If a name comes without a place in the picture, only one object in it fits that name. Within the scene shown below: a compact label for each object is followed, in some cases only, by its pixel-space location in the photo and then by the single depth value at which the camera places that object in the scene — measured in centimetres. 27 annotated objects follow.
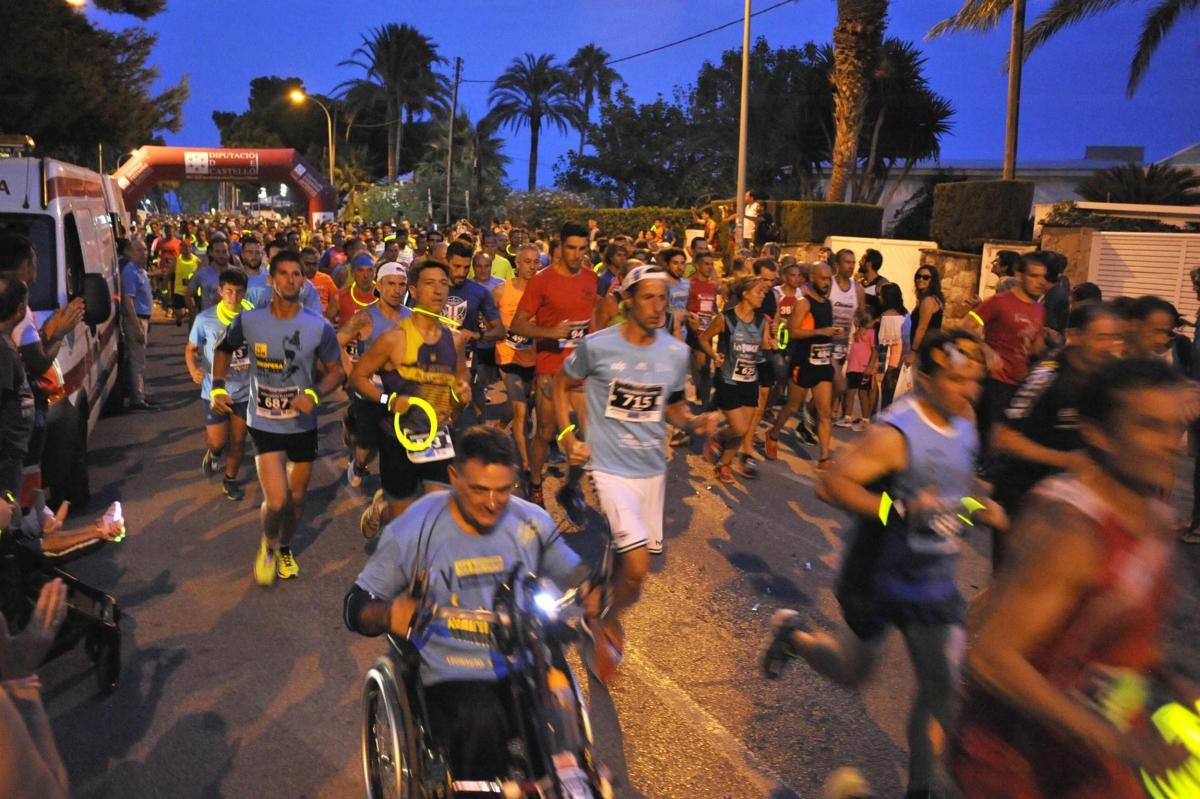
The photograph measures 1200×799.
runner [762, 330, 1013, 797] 368
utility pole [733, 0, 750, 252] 2147
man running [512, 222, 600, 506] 790
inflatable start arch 3219
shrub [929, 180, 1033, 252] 1694
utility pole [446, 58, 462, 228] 4138
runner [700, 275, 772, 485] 893
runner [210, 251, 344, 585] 625
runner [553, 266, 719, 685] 510
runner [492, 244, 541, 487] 892
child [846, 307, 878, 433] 1070
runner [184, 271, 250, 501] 807
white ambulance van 745
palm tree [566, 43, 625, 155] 5638
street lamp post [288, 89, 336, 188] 3818
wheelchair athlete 314
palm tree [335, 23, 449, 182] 6069
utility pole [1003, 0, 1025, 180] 1919
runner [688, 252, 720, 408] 1080
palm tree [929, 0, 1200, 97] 2022
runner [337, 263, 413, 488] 679
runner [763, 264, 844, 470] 935
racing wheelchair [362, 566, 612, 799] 292
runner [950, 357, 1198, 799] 230
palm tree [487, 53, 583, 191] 5403
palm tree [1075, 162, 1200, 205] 1769
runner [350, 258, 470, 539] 581
